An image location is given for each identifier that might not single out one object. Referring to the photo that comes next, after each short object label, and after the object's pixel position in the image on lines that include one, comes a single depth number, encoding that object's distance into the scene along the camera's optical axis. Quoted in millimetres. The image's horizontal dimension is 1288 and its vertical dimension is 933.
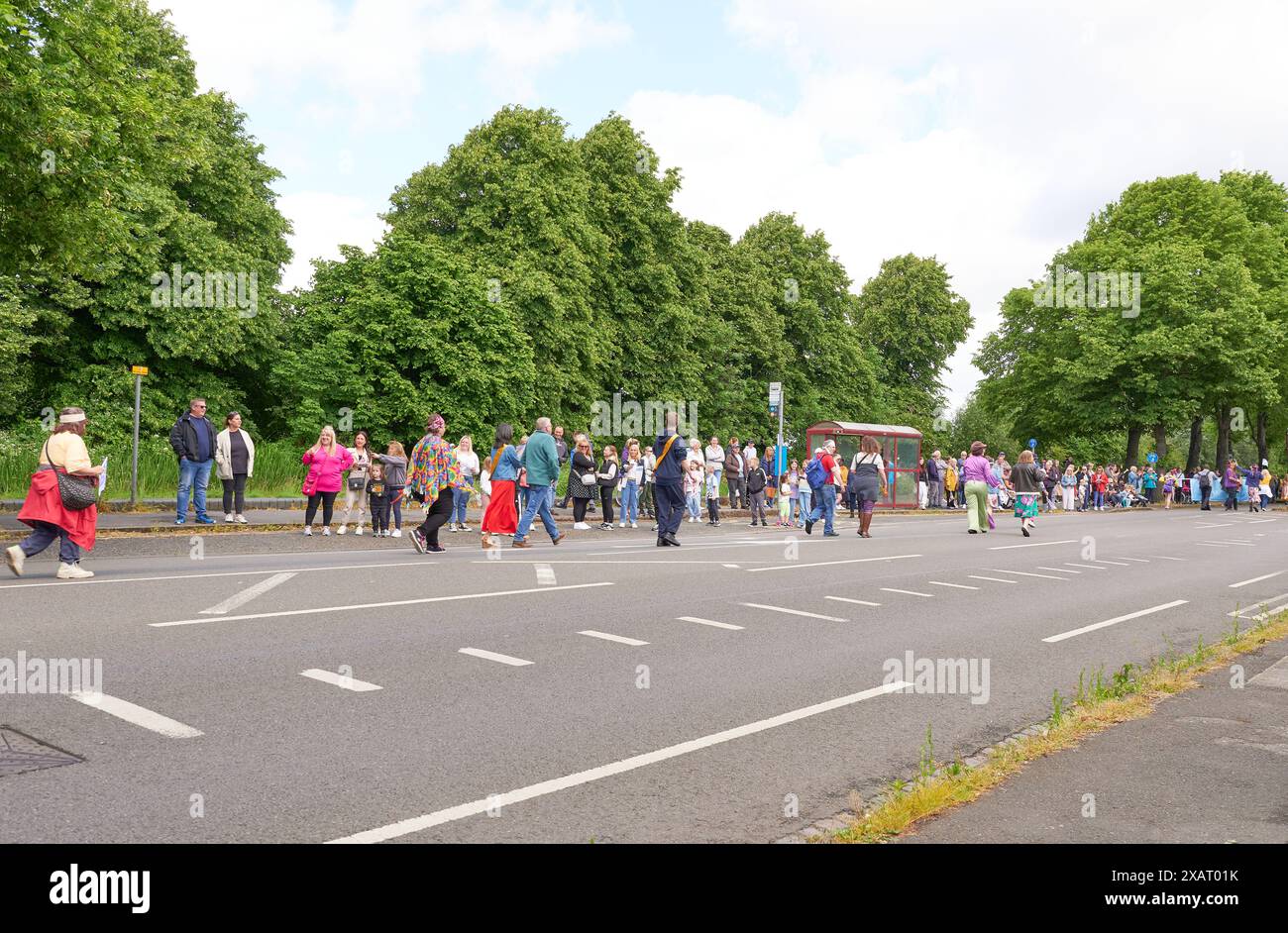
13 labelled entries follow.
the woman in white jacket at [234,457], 18812
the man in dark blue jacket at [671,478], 18703
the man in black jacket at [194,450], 18156
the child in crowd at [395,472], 19531
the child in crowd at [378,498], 19391
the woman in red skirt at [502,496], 16750
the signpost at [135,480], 20900
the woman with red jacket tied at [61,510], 10883
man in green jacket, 17594
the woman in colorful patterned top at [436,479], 16203
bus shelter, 34625
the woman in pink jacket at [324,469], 18734
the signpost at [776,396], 28516
